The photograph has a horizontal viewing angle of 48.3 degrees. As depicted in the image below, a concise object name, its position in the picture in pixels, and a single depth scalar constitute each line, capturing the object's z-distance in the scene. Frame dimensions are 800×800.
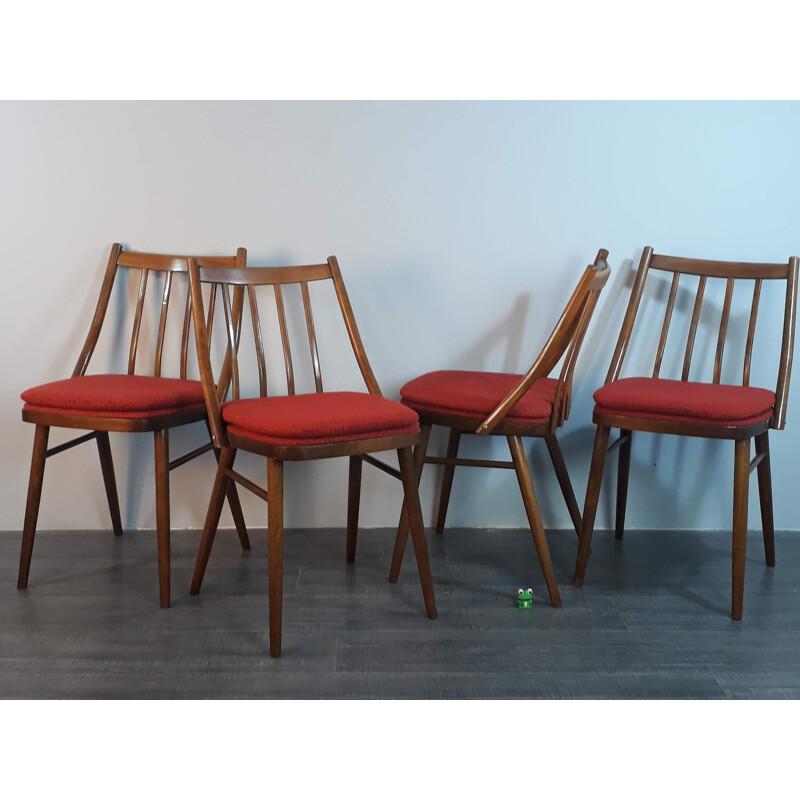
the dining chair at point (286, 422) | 1.96
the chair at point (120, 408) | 2.21
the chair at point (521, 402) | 2.12
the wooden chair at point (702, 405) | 2.21
